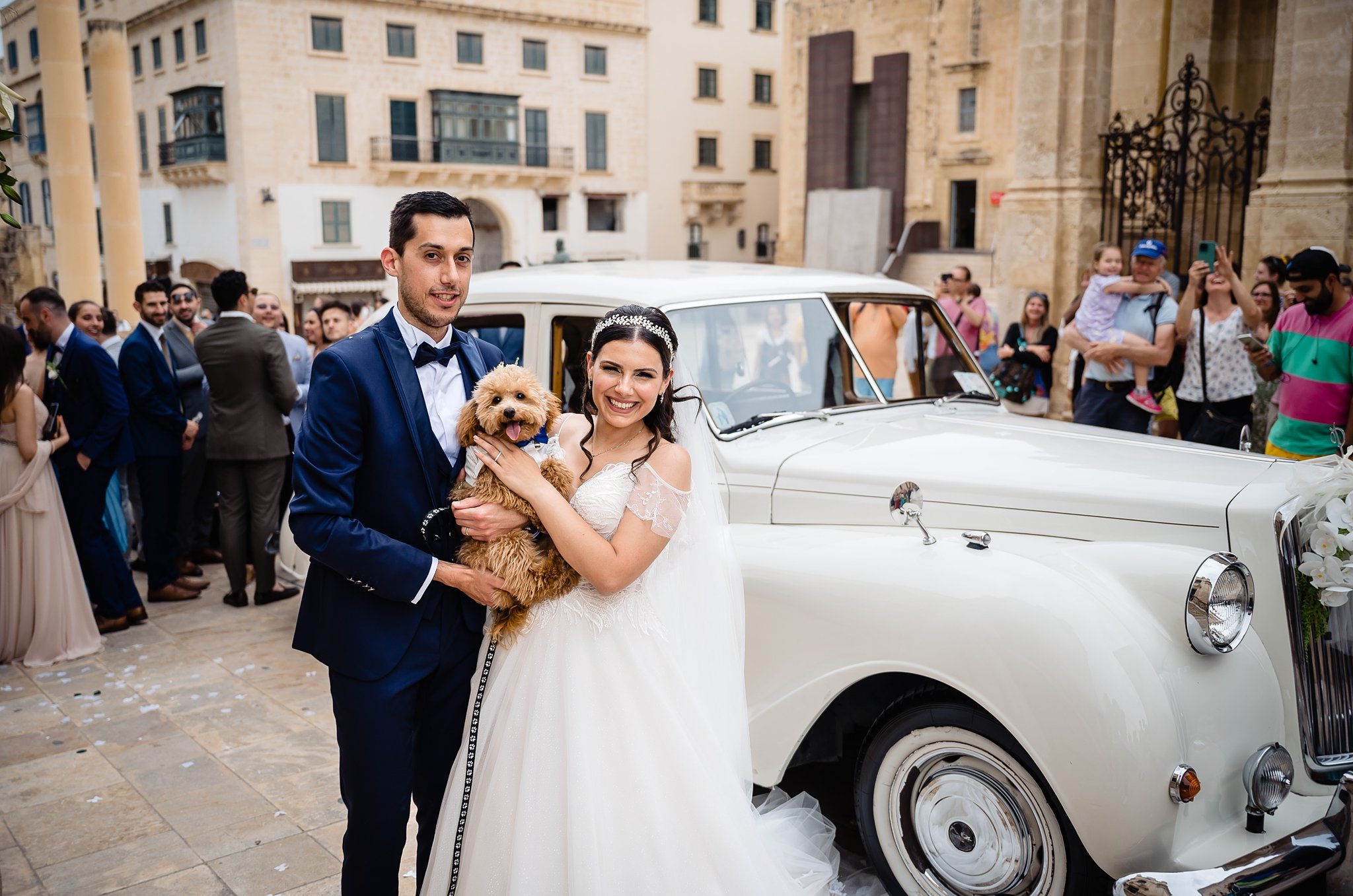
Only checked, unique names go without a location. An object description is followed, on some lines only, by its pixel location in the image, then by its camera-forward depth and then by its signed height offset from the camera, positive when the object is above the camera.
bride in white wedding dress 2.78 -1.21
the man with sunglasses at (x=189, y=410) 7.59 -0.91
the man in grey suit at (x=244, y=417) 6.72 -0.85
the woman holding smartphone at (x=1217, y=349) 7.14 -0.46
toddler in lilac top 6.93 -0.14
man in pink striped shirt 5.61 -0.44
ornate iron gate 11.06 +1.27
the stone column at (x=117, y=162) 12.30 +1.54
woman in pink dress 5.92 -1.56
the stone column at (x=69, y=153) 10.83 +1.53
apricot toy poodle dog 2.66 -0.57
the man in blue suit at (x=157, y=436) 6.95 -1.01
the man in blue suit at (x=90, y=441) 6.50 -0.96
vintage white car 2.82 -1.10
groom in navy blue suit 2.59 -0.60
